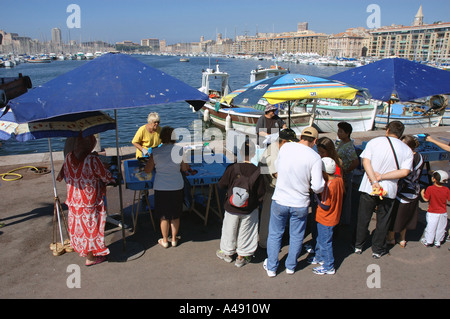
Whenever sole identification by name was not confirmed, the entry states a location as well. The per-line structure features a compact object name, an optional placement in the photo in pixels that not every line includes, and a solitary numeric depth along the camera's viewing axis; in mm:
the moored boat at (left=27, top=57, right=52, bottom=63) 124788
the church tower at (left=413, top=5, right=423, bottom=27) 110594
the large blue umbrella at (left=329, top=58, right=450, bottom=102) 5461
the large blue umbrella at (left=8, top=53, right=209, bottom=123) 3477
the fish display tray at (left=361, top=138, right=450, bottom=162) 6180
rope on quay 7367
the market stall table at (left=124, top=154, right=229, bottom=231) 4760
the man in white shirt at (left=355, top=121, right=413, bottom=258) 4105
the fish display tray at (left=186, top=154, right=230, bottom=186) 5012
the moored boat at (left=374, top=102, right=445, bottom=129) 18797
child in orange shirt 3924
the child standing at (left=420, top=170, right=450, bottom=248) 4594
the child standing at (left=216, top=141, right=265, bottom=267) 3955
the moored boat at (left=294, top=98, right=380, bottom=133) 18328
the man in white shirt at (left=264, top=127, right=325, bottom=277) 3680
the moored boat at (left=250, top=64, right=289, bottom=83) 19380
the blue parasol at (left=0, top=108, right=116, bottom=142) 4207
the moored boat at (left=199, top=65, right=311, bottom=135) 16609
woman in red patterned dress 4008
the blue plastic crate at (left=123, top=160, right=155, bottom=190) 4703
